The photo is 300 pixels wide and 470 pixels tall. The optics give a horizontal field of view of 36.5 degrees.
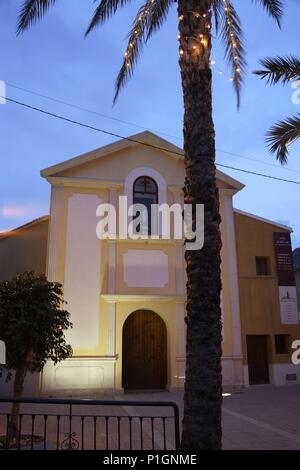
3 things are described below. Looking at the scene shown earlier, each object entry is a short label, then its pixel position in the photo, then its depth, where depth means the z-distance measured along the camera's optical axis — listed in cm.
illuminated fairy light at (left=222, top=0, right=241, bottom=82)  987
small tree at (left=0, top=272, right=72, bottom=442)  794
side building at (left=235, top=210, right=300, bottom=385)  1736
